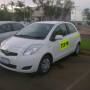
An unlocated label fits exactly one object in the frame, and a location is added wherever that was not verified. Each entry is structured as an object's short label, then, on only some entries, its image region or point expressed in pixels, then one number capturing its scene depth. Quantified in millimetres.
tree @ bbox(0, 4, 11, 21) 24277
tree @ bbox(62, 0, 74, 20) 22651
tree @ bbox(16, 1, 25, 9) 25814
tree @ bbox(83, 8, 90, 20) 50380
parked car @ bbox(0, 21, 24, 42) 4326
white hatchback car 2743
